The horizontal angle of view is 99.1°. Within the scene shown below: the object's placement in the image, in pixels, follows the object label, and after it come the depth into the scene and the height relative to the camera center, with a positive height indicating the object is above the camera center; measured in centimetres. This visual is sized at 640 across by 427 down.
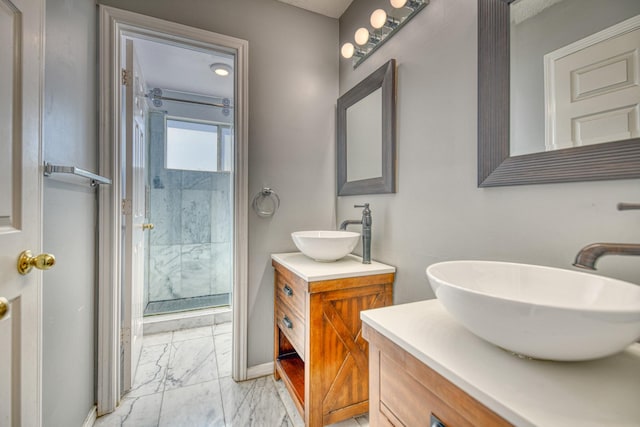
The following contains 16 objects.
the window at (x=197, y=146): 299 +78
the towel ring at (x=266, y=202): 179 +8
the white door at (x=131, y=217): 160 -2
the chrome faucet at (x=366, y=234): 147 -11
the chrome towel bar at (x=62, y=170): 93 +16
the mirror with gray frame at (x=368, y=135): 144 +48
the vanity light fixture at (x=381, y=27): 130 +100
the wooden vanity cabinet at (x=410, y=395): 52 -40
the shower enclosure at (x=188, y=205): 291 +10
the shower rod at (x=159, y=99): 281 +120
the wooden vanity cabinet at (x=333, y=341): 126 -61
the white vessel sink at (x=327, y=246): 142 -17
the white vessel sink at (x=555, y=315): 44 -19
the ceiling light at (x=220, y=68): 247 +135
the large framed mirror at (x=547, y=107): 68 +33
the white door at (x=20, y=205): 66 +2
